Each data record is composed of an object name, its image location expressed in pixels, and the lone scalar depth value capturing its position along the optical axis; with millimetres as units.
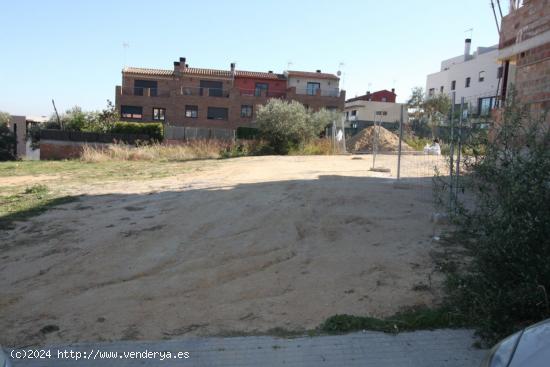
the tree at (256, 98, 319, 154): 24453
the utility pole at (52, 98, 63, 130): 34188
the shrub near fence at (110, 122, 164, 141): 29344
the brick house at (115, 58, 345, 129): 49094
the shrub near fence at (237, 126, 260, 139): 29175
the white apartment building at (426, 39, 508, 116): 47634
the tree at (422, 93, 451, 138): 43906
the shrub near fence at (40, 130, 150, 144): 26172
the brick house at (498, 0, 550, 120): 8553
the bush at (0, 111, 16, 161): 26844
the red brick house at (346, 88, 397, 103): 76250
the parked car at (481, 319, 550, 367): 1997
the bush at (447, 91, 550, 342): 3578
